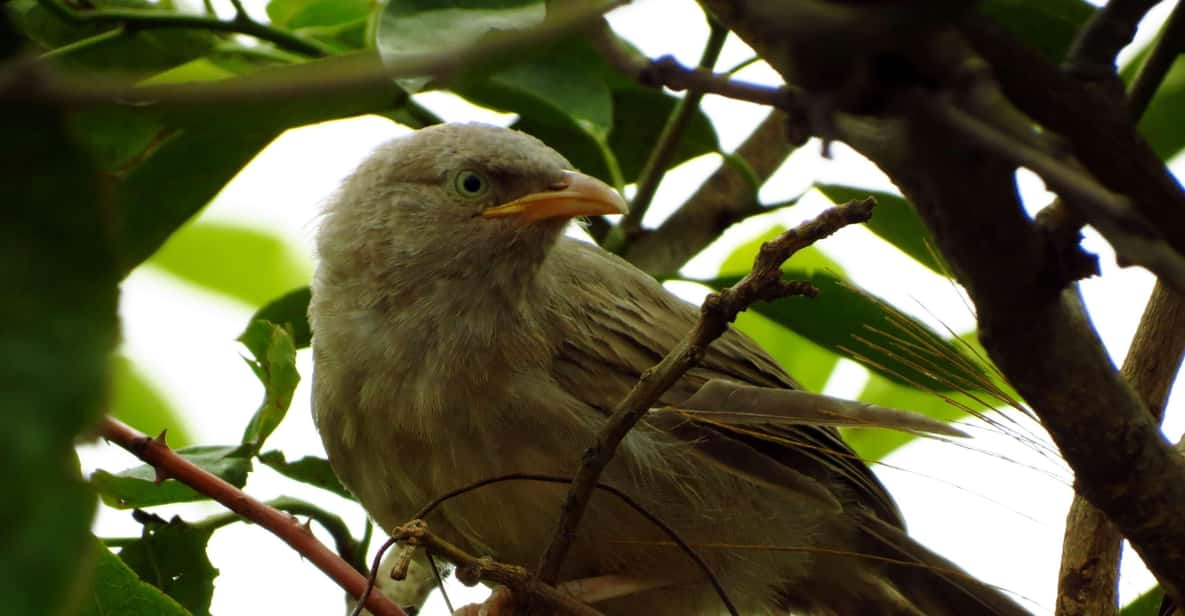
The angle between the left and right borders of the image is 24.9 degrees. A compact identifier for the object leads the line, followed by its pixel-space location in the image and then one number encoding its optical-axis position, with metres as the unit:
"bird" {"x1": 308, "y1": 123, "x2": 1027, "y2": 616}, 6.58
